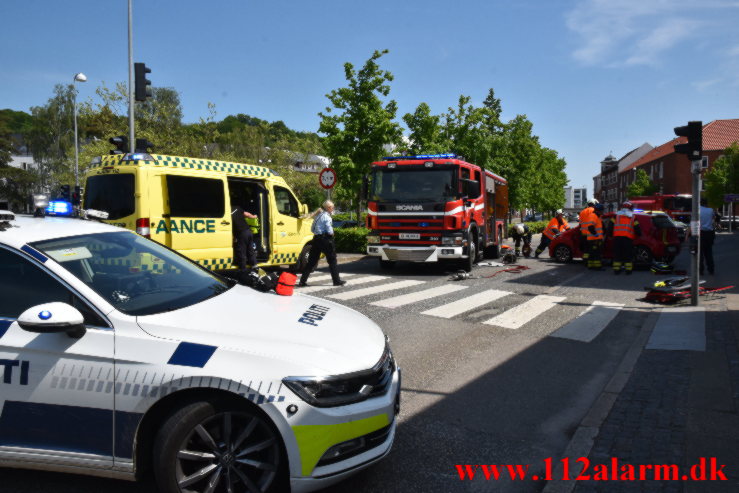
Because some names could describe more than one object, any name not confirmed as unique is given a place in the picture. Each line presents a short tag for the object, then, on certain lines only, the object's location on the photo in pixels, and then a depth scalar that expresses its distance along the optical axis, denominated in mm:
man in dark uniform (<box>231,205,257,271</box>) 10594
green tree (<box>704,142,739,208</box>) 49219
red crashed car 15148
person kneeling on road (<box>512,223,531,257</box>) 18547
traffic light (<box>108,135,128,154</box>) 10281
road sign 15953
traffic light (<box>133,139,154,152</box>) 10602
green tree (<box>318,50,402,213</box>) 21047
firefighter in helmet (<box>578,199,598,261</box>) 15308
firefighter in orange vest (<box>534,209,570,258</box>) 17344
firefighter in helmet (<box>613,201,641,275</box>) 14078
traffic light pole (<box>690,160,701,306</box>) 8680
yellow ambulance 9000
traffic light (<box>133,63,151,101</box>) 13727
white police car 2623
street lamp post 30500
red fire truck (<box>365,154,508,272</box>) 13164
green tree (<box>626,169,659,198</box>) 77500
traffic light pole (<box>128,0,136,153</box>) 17156
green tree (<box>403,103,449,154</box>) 28281
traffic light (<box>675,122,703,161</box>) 8672
